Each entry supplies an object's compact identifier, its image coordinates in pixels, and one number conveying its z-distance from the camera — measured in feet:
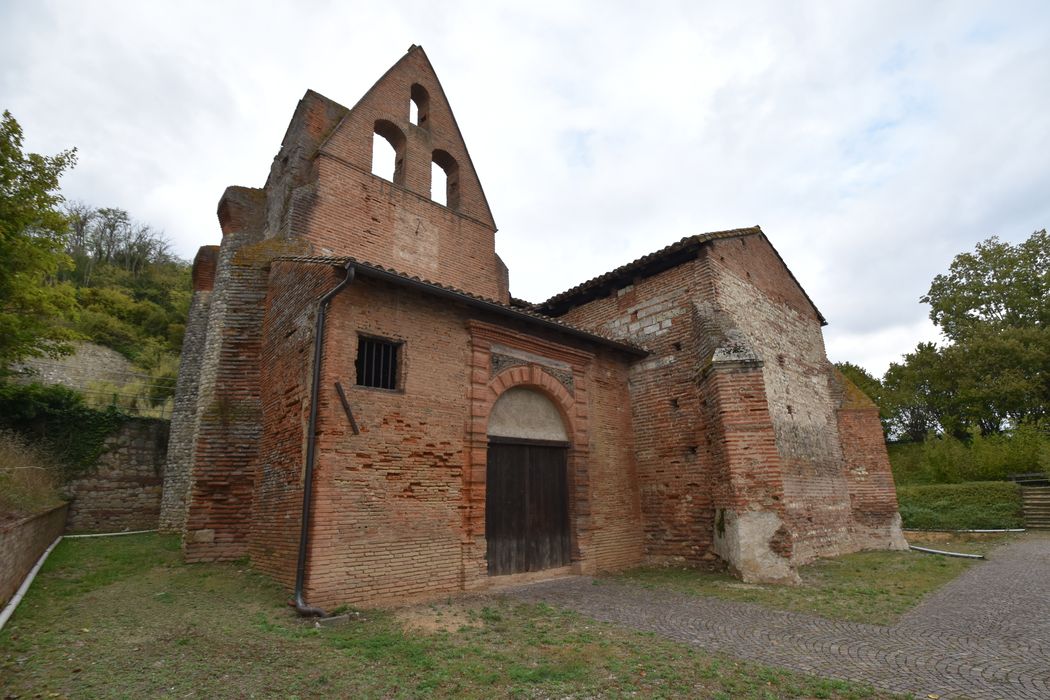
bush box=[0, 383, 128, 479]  44.27
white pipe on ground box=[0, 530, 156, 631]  17.82
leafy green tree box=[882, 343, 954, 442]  88.37
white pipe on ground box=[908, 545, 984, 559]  37.52
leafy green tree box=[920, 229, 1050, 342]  85.40
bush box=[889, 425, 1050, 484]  65.77
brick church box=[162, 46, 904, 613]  24.21
